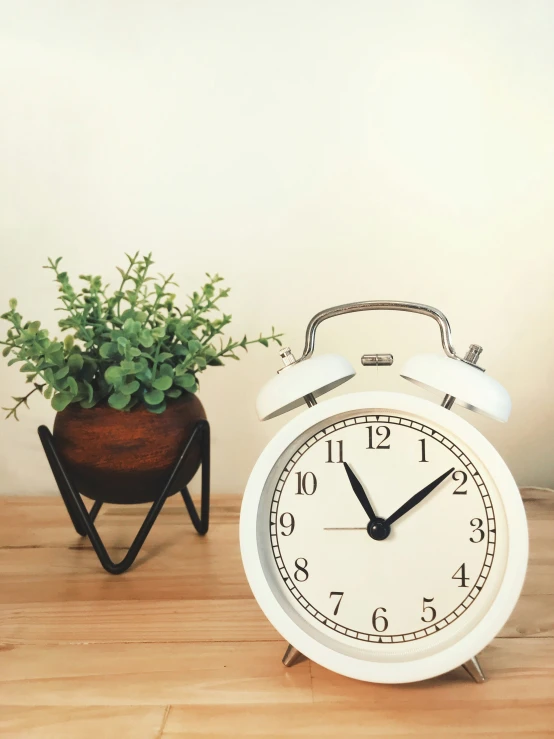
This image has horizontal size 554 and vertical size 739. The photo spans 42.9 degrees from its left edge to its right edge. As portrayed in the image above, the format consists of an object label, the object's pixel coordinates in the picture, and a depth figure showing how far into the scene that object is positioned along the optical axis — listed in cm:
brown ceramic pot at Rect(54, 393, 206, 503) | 32
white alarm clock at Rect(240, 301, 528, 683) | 25
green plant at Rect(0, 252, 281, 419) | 31
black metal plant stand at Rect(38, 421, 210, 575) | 33
